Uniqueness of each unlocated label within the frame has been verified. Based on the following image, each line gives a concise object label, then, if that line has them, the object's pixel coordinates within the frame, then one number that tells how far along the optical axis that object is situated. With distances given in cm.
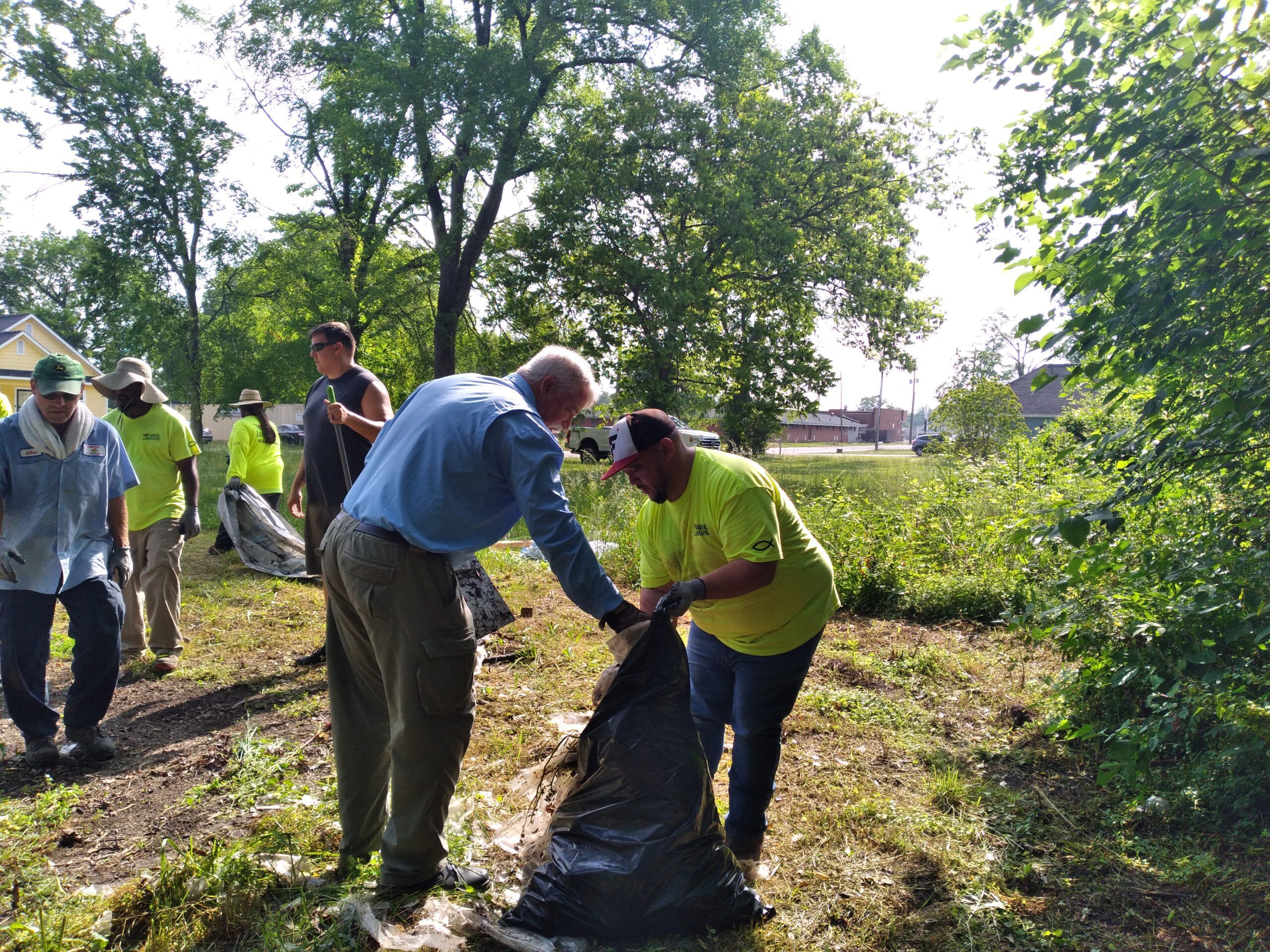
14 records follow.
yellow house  2900
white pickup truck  2654
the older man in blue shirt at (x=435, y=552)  238
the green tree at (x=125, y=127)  1747
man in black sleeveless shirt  460
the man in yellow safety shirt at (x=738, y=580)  255
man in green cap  359
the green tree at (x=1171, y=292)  254
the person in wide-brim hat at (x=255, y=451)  733
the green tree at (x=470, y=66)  1688
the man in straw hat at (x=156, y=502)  503
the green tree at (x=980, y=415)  1363
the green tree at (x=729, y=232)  1834
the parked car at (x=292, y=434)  4047
